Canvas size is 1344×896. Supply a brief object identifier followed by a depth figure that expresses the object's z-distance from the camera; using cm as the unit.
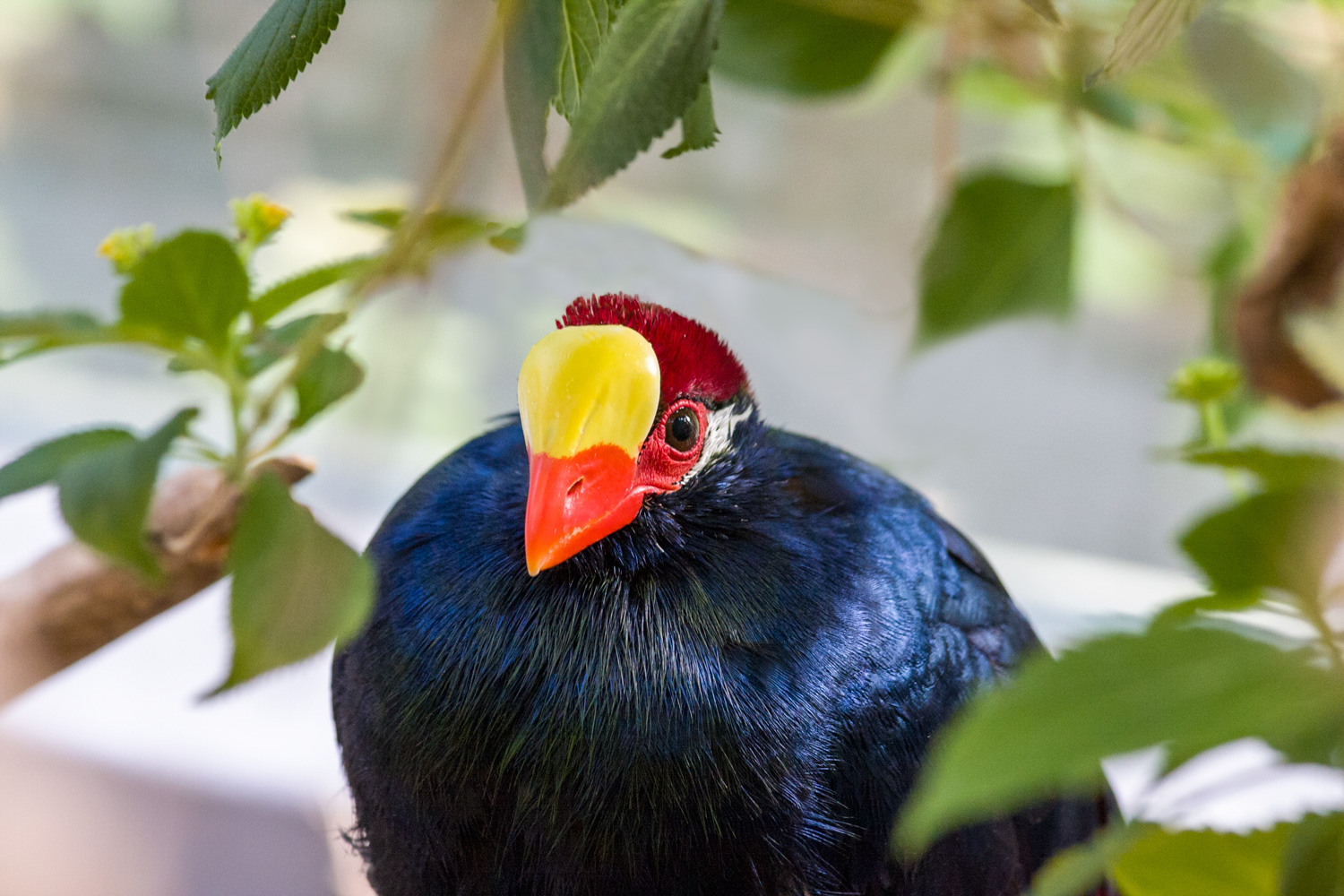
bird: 191
